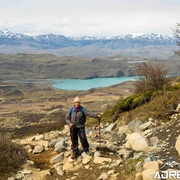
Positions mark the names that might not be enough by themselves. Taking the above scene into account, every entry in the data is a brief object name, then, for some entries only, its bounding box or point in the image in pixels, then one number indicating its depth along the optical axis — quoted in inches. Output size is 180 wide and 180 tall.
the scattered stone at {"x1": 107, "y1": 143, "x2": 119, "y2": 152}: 393.7
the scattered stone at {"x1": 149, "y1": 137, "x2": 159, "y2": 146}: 386.2
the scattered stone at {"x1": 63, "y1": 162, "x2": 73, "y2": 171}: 357.5
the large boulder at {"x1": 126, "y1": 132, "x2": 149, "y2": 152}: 376.4
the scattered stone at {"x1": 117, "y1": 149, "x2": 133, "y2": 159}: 353.7
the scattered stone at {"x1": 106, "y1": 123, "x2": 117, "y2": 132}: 596.1
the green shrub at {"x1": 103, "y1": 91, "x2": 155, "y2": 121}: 699.4
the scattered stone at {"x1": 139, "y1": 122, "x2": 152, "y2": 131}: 480.7
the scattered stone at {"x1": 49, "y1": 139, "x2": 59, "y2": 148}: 471.8
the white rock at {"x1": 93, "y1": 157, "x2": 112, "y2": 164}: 346.9
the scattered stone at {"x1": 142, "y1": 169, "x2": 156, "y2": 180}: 253.3
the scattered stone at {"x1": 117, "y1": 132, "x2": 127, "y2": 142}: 454.9
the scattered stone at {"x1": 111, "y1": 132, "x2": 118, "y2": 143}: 452.1
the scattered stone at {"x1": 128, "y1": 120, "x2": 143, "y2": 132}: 499.3
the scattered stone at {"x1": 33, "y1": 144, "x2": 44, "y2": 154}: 453.7
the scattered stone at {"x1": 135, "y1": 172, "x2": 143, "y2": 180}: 264.4
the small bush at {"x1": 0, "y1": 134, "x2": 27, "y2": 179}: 356.8
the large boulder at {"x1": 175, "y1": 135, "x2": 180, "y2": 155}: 326.9
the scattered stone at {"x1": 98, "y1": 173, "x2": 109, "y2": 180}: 303.6
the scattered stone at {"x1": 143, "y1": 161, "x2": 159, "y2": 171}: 270.9
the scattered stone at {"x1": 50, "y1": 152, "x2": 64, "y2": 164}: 393.4
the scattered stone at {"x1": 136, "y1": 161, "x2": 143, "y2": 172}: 282.0
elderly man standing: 378.0
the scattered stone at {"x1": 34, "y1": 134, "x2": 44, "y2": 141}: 564.4
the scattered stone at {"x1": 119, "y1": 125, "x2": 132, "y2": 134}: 513.9
